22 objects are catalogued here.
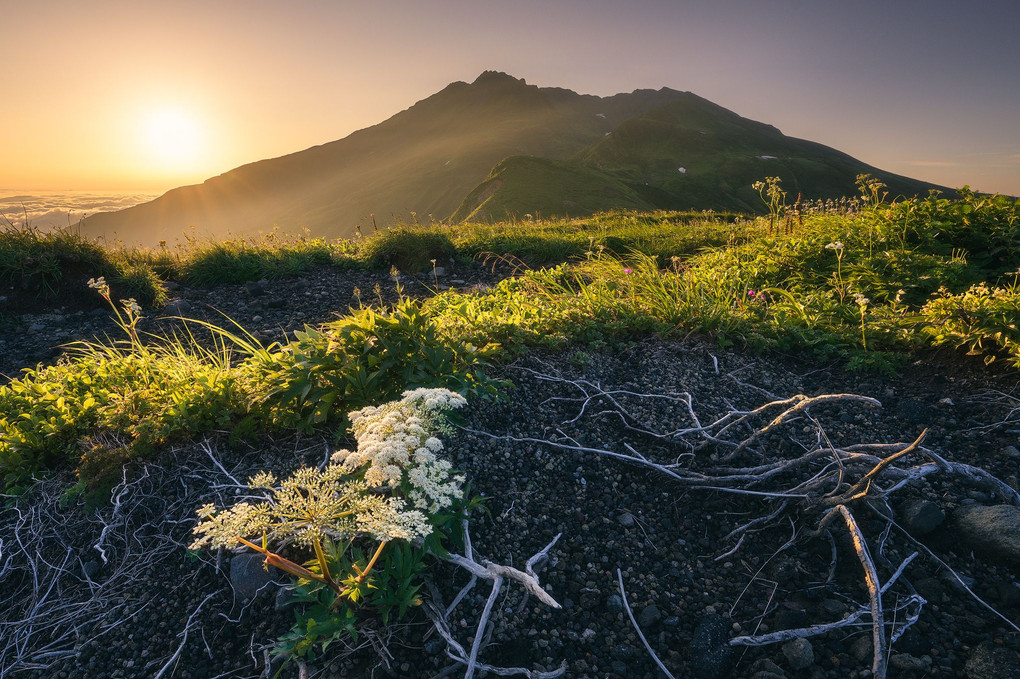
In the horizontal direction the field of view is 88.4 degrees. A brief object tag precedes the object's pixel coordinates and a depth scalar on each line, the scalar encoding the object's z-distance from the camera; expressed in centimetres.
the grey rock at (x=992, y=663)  50
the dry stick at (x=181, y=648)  56
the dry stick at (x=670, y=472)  74
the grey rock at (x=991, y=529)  61
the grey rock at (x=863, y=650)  53
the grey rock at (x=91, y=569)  69
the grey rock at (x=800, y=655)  54
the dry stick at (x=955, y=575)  55
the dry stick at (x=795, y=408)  70
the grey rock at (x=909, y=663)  52
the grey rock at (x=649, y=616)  60
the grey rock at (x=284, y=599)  60
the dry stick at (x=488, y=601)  52
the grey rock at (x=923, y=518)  67
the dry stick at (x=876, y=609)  48
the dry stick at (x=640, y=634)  55
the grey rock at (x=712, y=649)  55
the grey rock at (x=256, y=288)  566
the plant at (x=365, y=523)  50
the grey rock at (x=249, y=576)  63
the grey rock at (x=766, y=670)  53
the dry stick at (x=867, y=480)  57
